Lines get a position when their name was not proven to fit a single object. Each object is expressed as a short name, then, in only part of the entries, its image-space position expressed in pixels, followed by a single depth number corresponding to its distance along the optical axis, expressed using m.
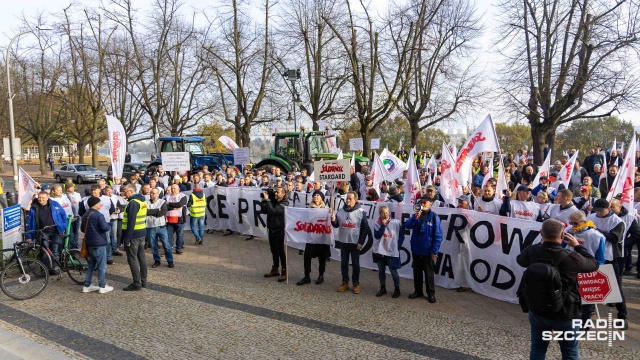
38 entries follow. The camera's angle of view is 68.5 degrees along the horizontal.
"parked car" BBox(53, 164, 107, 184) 32.88
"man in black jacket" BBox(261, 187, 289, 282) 8.47
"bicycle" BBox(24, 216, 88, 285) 8.38
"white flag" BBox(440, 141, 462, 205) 9.51
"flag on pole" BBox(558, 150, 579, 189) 11.01
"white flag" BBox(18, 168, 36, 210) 9.91
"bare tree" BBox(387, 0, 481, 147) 23.20
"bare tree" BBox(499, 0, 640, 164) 18.00
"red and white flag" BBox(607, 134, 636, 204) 7.63
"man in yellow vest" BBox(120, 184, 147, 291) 7.91
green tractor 17.91
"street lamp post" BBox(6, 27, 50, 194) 21.52
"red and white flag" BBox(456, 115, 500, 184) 8.89
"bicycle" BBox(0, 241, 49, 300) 7.60
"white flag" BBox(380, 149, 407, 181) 16.18
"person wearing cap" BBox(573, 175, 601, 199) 9.71
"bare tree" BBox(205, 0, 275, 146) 27.20
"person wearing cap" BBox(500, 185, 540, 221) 8.20
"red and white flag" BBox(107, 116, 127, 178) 12.81
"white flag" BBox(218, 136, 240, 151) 21.28
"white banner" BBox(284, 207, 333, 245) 8.30
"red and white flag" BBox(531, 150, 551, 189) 11.07
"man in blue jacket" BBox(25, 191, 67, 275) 8.65
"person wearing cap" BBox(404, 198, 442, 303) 7.18
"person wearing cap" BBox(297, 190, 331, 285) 8.35
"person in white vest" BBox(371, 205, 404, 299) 7.53
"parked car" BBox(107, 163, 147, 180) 30.72
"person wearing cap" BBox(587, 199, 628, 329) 6.04
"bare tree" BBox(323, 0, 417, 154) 23.17
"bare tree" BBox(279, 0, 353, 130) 25.12
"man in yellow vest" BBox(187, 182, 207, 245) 11.49
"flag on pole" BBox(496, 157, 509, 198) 10.01
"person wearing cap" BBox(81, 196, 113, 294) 7.72
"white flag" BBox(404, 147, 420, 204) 10.96
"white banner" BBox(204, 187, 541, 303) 7.21
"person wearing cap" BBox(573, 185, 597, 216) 8.57
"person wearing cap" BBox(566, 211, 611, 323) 5.55
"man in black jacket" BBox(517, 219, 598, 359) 3.82
